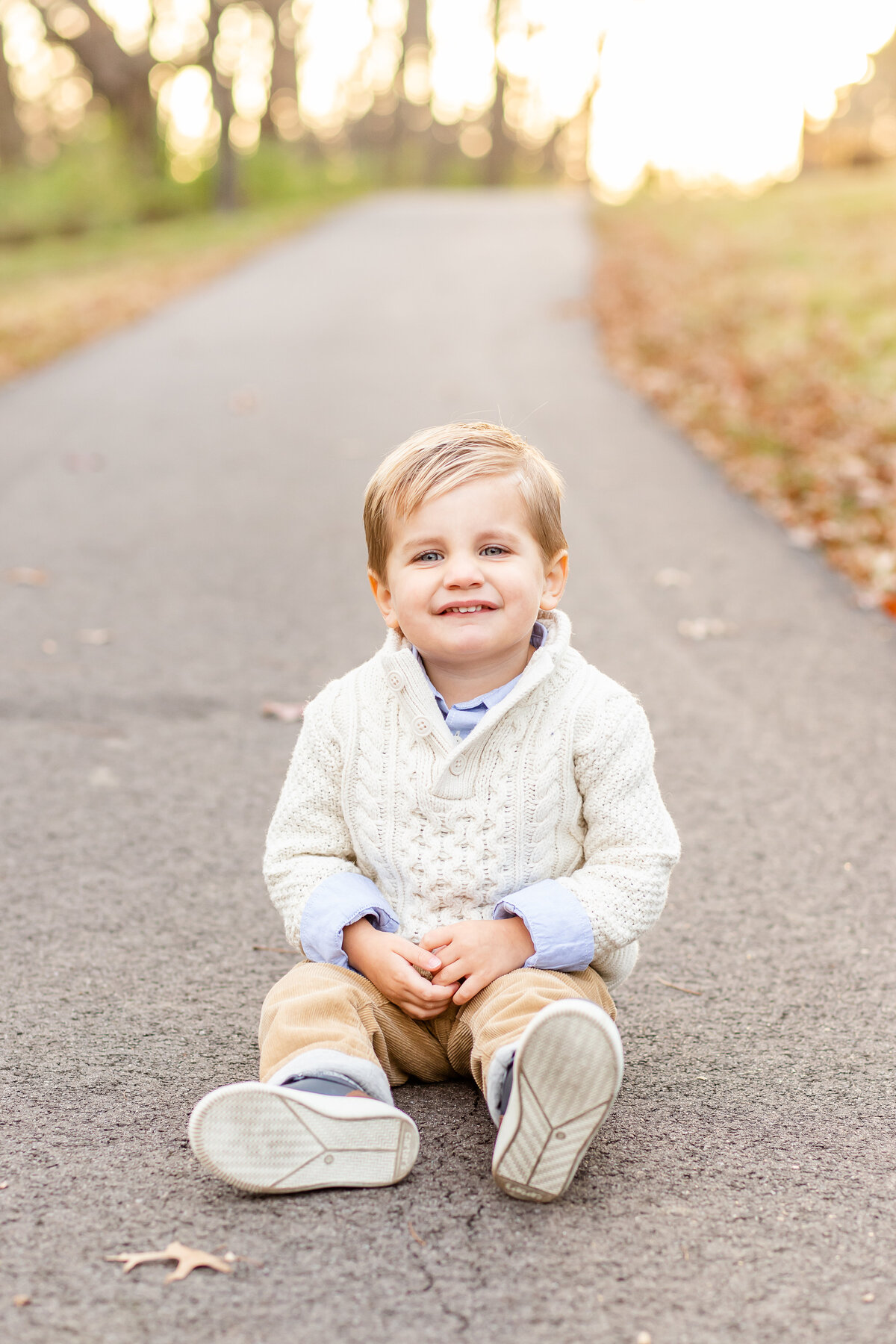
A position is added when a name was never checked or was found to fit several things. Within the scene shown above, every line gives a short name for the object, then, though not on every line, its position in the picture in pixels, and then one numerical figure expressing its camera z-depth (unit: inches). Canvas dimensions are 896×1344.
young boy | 84.2
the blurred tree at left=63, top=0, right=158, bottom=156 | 1057.5
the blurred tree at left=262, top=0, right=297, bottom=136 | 1380.4
